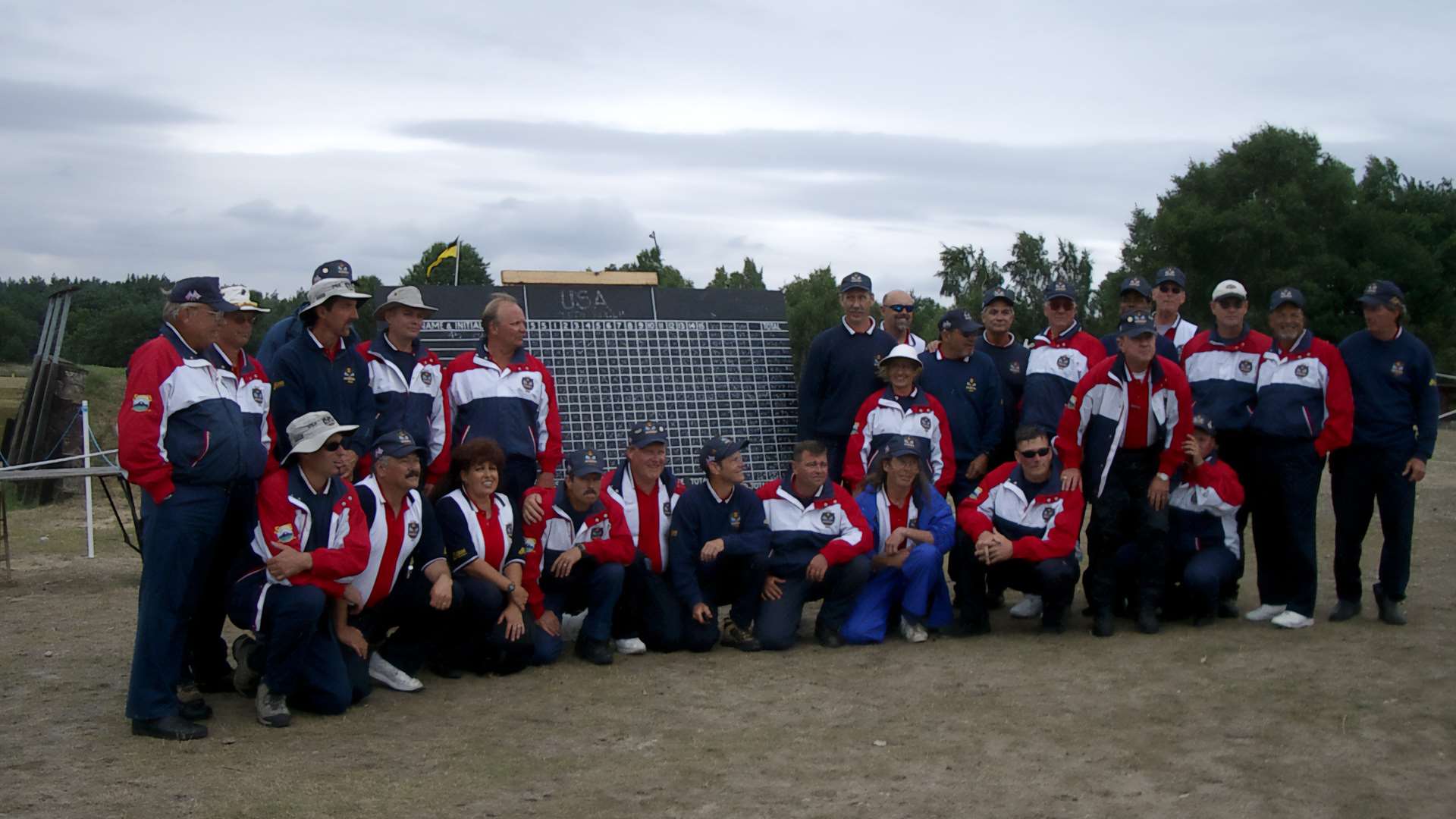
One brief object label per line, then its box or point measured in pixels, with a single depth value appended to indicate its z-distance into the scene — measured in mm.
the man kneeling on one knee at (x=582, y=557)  6383
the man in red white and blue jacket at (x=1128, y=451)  6605
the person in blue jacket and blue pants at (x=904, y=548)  6730
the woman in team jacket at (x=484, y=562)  5938
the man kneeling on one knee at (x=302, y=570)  5102
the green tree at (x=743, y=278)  24562
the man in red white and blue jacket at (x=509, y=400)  6418
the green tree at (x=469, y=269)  23641
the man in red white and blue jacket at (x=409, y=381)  6121
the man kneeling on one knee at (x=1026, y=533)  6633
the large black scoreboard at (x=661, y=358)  8156
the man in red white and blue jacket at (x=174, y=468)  4797
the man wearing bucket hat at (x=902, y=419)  6996
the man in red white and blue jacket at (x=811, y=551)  6652
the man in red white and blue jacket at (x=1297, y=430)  6664
